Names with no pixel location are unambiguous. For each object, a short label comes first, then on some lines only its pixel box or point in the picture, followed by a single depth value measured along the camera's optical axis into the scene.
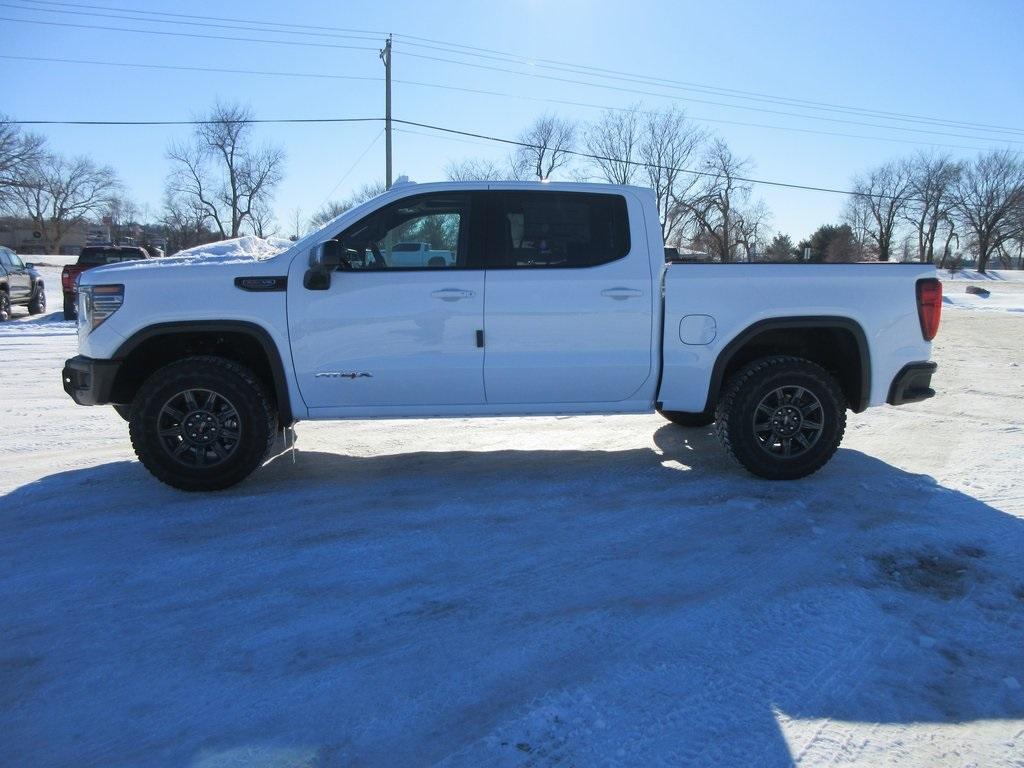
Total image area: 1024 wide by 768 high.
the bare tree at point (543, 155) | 43.17
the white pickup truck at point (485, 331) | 4.48
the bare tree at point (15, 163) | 55.31
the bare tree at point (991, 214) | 70.31
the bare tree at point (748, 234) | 36.96
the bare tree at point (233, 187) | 51.09
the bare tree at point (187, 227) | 56.43
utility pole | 28.53
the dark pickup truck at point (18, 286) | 17.12
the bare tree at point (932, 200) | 59.25
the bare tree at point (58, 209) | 81.31
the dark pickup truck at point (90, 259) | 17.92
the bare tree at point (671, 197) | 42.53
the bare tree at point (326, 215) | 38.64
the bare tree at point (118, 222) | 79.94
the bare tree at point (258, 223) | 57.28
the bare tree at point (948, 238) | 71.25
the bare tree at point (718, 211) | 38.47
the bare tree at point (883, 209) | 49.88
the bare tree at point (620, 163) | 47.44
